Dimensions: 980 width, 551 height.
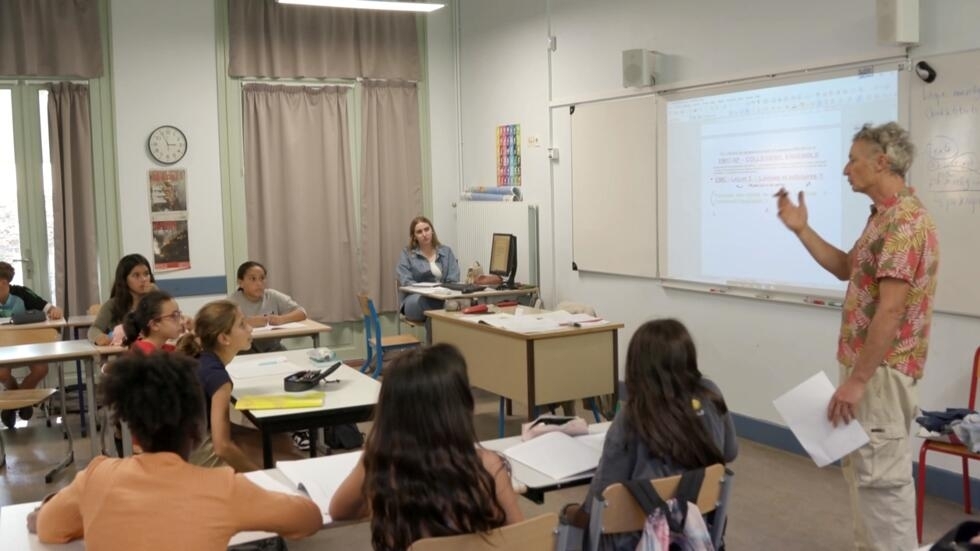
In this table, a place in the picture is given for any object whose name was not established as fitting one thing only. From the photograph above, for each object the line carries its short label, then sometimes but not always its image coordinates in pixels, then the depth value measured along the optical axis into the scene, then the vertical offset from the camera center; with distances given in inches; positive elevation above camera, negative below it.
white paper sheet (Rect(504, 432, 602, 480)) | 107.5 -30.5
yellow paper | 140.5 -29.6
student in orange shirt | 76.2 -22.9
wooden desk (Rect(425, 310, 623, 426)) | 196.5 -35.4
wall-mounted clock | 293.3 +20.0
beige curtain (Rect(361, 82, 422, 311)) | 323.0 +8.1
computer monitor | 285.1 -17.5
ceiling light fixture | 265.3 +56.9
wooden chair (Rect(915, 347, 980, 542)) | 145.6 -41.5
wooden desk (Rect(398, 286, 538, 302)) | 270.2 -27.1
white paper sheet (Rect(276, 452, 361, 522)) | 100.2 -30.6
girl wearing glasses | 161.5 -19.3
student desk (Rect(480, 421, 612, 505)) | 102.7 -31.3
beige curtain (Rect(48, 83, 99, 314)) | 279.9 +4.0
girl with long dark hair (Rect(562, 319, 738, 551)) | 96.8 -23.4
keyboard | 278.6 -25.9
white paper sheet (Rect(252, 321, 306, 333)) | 220.8 -29.0
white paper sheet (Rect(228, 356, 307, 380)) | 168.9 -29.9
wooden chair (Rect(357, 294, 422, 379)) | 269.9 -41.3
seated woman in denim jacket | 297.3 -18.4
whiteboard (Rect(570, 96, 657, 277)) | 243.0 +2.9
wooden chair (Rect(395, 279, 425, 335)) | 287.2 -36.9
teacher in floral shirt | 113.5 -17.0
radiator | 293.1 -9.7
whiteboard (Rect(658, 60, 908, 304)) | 187.9 +4.9
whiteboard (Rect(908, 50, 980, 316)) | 163.5 +4.2
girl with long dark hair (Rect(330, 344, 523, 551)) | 80.7 -22.5
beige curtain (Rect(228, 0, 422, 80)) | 303.1 +53.9
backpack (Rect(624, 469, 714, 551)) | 89.3 -31.1
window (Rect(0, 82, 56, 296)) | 278.4 +7.1
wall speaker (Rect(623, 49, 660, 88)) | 234.7 +32.5
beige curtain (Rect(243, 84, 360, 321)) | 307.0 +3.8
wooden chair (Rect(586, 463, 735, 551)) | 91.0 -30.3
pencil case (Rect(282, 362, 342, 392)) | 152.1 -28.6
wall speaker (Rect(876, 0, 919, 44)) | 167.3 +30.3
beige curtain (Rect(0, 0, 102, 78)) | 273.0 +50.7
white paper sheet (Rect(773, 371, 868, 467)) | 116.2 -29.1
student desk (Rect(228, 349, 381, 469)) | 138.2 -30.4
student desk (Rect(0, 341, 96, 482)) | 195.9 -30.3
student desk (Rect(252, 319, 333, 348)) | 215.3 -29.3
